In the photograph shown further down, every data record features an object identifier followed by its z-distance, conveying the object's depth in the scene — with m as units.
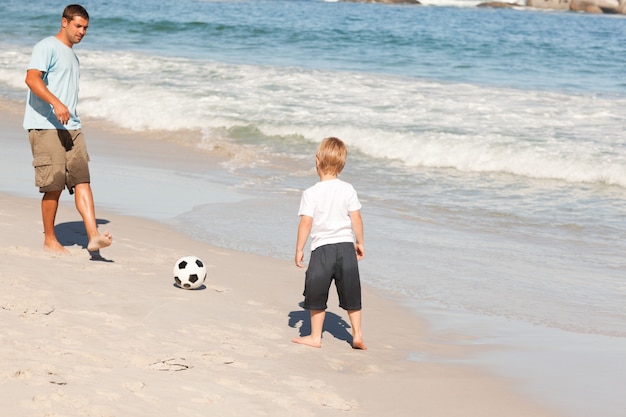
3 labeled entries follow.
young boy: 10.85
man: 12.92
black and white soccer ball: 12.09
